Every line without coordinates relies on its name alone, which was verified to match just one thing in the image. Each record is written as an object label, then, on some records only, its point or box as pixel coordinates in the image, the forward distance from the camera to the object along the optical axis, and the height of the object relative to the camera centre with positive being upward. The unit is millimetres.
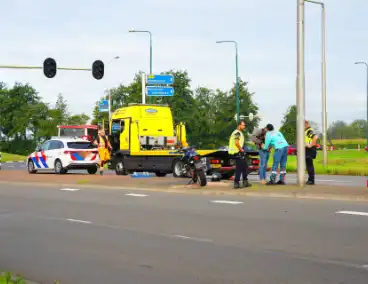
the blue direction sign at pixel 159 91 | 41188 +3451
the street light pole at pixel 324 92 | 31438 +2617
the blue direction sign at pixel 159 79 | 41250 +4177
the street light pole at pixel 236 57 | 56381 +7679
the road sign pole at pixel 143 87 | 39688 +3580
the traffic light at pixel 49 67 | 31188 +3747
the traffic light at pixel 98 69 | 31828 +3719
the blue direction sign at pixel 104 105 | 51328 +3238
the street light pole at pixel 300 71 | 17094 +1926
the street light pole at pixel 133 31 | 47219 +8207
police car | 27750 -307
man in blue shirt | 17828 -34
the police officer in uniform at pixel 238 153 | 17031 -154
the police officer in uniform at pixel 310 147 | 17297 -11
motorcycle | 18203 -508
